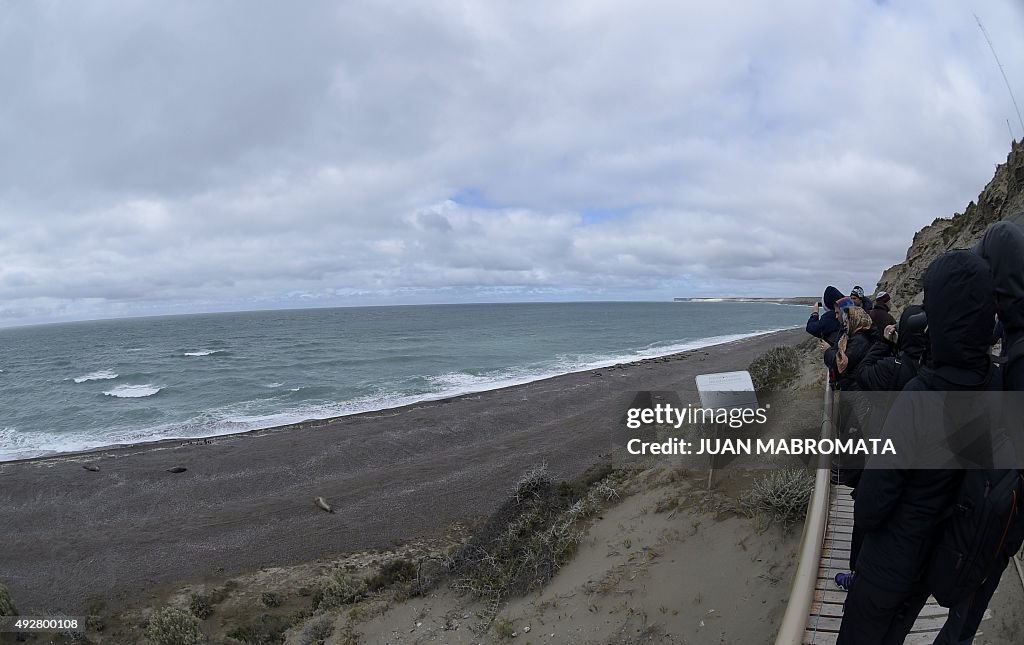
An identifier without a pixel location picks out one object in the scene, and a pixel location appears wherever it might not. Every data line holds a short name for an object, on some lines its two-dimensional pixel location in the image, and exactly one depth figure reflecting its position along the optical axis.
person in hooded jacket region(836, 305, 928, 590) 2.84
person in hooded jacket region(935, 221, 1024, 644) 2.09
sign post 5.62
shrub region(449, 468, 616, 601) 6.05
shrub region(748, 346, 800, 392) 11.34
